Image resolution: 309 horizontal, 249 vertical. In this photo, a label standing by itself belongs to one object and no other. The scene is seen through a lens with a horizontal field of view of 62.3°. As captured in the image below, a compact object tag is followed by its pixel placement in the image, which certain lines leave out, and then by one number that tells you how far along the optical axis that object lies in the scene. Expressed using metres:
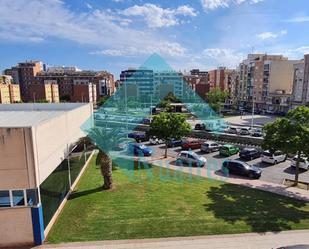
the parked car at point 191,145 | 28.57
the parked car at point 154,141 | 31.36
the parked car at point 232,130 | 37.26
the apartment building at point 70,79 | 99.62
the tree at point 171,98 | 81.94
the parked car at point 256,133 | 35.62
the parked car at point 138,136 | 33.31
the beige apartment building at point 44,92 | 81.82
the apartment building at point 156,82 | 100.69
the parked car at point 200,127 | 39.00
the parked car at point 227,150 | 26.09
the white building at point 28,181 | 10.00
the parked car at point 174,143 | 30.06
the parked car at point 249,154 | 25.00
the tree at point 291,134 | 16.00
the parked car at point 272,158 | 23.28
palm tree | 15.98
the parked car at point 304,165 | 21.56
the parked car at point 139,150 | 25.58
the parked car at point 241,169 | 19.66
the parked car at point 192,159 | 22.41
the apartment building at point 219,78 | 111.06
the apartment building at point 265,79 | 68.56
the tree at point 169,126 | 23.36
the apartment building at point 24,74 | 98.69
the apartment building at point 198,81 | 98.62
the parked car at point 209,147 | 27.30
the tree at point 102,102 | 83.71
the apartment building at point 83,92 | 88.59
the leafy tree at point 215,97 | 70.54
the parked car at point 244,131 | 36.72
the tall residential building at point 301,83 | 56.84
